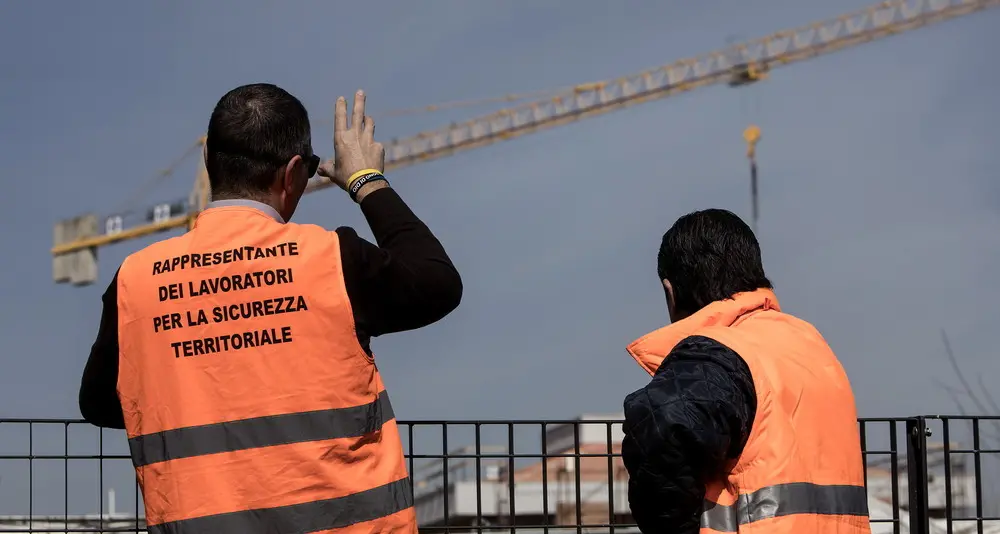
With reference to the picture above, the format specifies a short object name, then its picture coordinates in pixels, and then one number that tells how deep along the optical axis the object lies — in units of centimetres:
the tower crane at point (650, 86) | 6819
